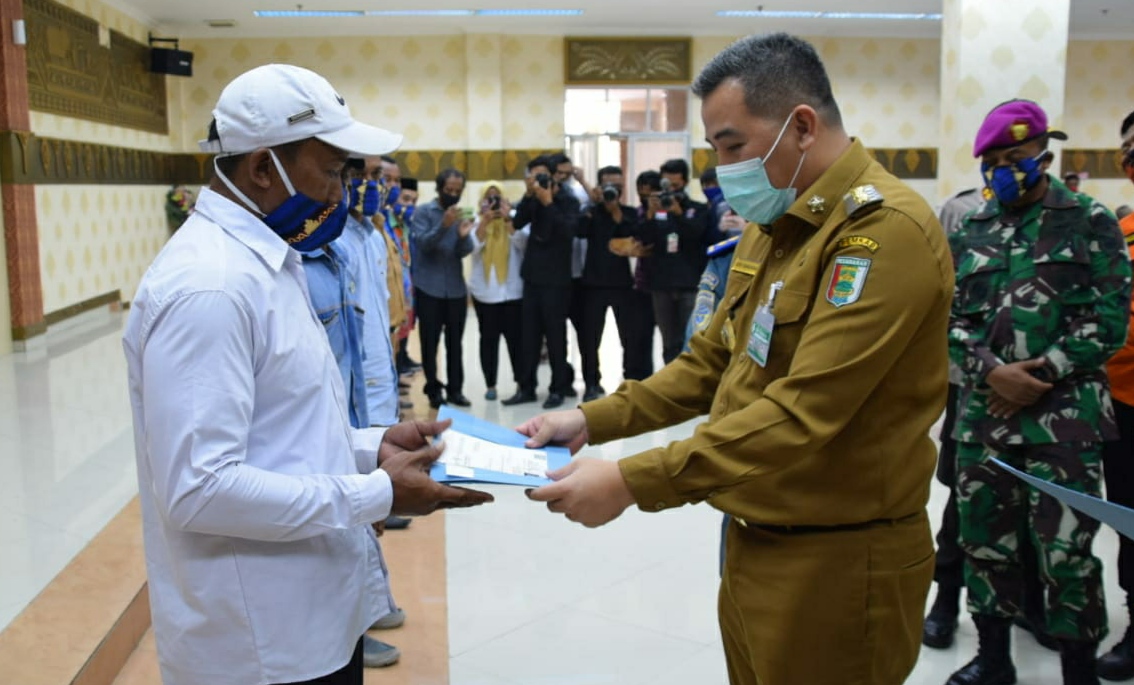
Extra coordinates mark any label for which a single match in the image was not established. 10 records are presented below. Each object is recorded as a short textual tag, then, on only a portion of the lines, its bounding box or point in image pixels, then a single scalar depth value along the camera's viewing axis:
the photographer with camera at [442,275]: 6.44
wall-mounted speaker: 11.95
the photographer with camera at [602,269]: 6.78
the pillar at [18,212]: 8.03
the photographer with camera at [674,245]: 6.49
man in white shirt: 1.27
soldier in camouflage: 2.56
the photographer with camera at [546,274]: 6.61
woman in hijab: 6.75
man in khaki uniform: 1.41
